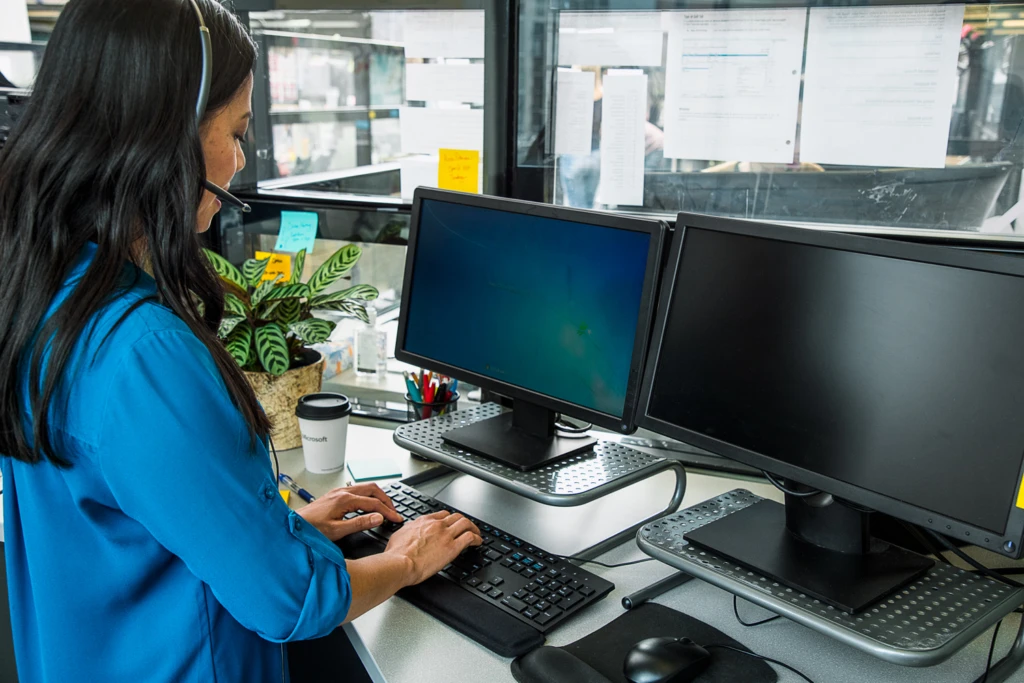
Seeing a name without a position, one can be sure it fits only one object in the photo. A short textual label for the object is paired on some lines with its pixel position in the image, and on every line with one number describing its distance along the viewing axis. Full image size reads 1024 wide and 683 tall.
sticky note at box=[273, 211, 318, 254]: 1.93
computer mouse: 0.99
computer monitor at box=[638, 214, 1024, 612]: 0.95
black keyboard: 1.12
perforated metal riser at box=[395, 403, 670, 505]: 1.29
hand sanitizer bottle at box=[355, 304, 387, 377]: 1.97
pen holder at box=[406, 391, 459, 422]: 1.65
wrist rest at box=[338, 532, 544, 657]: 1.06
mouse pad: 1.00
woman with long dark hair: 0.85
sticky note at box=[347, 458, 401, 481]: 1.57
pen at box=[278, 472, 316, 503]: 1.47
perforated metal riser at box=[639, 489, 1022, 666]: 0.97
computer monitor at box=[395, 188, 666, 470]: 1.27
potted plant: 1.64
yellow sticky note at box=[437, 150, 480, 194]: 1.77
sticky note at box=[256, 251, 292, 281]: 1.98
